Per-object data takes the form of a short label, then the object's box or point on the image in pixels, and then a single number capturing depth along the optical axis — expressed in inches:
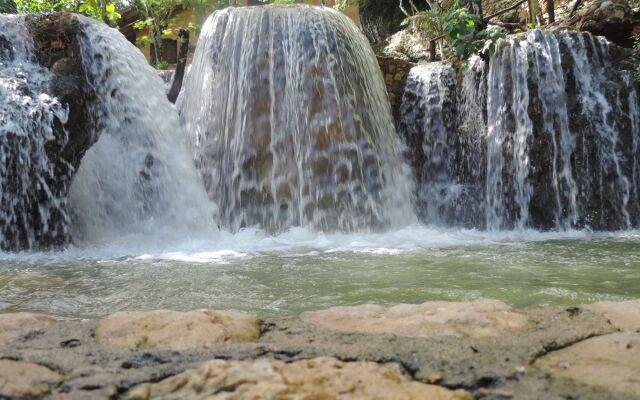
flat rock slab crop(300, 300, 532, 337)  79.3
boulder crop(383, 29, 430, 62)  567.8
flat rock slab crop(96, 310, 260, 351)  76.1
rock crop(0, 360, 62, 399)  59.6
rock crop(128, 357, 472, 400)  56.7
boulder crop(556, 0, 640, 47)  369.7
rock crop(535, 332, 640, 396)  59.5
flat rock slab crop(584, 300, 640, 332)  80.1
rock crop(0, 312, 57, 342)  83.2
